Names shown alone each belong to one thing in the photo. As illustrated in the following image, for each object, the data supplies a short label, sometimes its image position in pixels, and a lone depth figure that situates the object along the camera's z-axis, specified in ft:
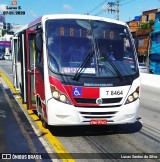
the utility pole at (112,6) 160.35
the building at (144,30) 152.76
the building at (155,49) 135.85
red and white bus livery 21.99
